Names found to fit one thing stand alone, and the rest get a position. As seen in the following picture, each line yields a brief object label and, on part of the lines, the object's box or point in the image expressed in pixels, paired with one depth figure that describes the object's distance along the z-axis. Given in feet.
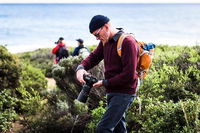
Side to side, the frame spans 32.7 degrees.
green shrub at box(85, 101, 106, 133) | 18.31
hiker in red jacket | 40.91
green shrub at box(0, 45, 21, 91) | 26.05
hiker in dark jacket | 35.92
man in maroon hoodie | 11.46
